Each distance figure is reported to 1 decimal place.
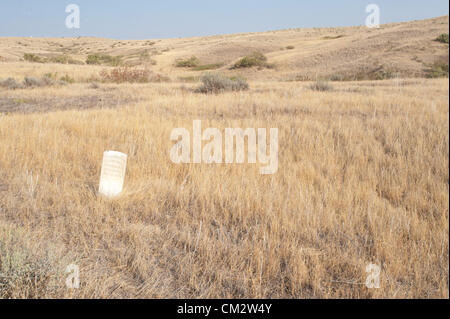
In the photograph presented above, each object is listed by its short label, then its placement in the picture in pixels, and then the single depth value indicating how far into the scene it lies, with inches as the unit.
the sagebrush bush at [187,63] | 1283.2
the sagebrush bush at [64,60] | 1290.8
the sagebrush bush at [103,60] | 1384.8
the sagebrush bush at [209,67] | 1197.1
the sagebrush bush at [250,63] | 1067.8
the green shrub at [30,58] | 1283.8
